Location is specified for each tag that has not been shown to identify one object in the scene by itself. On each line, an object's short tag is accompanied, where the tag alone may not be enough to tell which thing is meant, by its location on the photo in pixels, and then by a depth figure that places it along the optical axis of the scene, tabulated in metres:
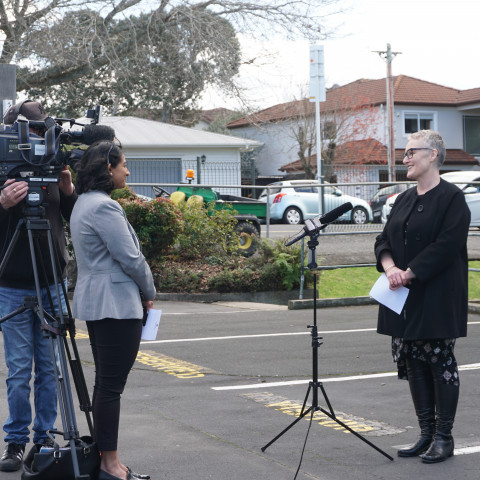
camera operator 4.89
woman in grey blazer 4.45
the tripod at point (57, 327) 4.41
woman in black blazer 5.27
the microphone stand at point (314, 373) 5.24
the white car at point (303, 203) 14.98
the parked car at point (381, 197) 15.08
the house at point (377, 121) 47.62
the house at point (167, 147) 29.11
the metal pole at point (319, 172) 16.22
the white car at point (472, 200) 15.10
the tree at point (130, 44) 18.88
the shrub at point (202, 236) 15.34
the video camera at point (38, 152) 4.57
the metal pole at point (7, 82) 10.56
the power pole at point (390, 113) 42.94
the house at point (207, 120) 56.44
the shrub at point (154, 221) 14.34
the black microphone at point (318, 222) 5.07
